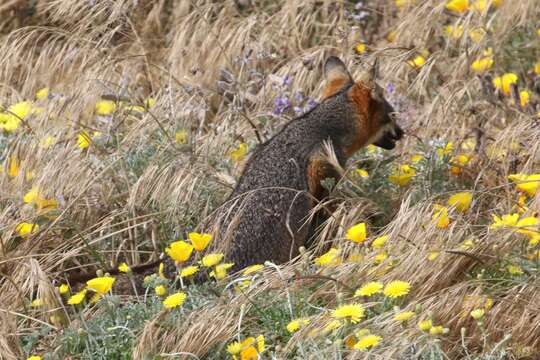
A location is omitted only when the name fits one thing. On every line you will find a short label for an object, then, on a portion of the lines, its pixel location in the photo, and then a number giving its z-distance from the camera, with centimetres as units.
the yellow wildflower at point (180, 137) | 1195
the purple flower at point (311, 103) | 1316
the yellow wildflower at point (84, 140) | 1158
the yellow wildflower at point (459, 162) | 1150
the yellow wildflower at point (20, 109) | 1248
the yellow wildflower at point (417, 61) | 1365
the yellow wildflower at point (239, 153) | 1201
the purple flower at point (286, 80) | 1318
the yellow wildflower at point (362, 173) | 1151
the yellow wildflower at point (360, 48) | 1388
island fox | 1033
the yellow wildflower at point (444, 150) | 1140
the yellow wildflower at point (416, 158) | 1200
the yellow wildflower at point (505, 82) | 1251
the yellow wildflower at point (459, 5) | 1368
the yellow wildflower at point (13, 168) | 1170
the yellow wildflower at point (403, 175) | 1111
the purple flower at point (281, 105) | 1276
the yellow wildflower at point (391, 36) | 1586
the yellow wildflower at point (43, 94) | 1315
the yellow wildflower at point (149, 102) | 1325
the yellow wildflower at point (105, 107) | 1318
